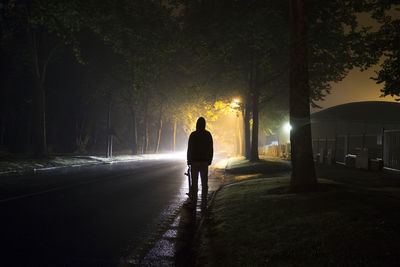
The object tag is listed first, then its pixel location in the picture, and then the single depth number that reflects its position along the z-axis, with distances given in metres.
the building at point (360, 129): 15.84
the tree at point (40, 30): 19.19
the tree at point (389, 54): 9.01
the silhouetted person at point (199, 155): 8.03
